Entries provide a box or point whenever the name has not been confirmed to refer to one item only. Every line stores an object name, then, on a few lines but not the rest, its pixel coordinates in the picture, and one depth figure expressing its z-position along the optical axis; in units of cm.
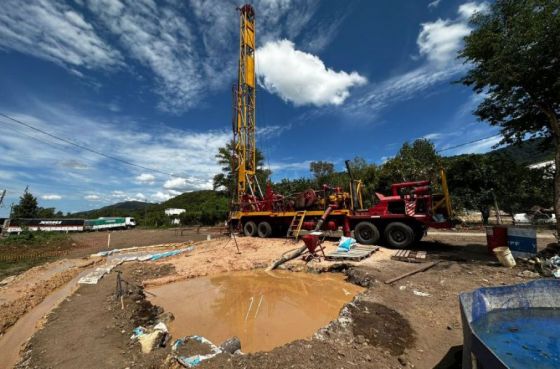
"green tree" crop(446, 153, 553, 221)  1864
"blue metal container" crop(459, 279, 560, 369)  272
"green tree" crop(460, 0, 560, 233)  752
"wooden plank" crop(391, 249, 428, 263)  868
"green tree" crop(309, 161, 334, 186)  3965
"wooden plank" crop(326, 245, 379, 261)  900
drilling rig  1027
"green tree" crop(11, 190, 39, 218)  4356
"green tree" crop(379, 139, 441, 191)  2242
